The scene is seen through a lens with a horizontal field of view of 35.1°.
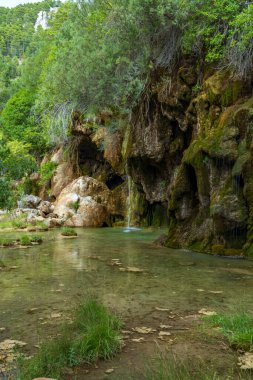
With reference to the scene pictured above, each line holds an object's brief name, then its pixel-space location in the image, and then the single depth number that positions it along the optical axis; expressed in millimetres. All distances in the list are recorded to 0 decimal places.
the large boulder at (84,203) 26062
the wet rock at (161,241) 14325
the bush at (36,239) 15477
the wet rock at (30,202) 29938
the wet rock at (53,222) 23800
